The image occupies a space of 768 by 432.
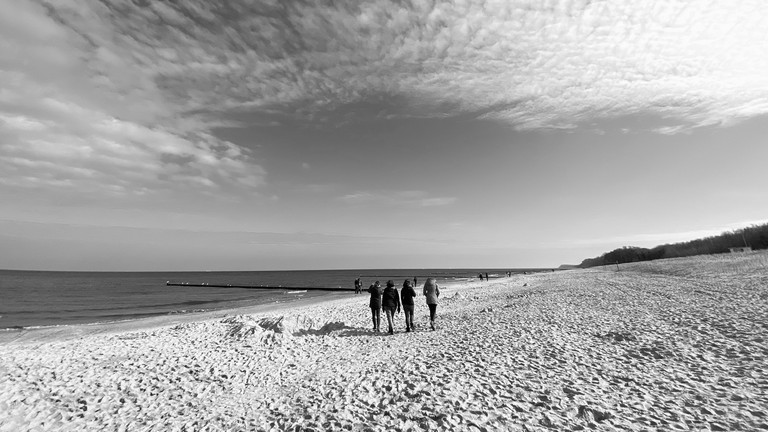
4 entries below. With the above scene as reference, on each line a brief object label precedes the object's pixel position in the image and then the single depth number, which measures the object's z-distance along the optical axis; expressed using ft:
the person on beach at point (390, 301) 48.39
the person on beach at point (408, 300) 47.24
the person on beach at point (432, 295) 49.08
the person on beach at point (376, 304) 50.36
